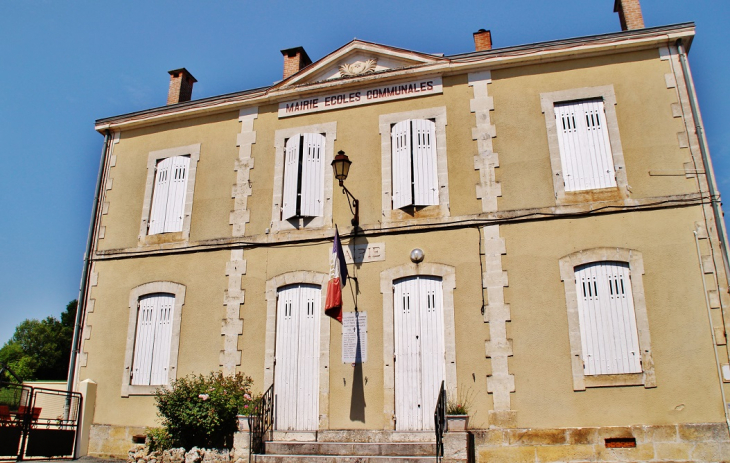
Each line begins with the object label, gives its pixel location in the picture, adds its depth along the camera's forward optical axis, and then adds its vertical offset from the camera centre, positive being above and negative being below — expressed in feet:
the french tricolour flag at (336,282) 29.86 +7.43
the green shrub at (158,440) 30.40 -0.14
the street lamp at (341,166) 30.86 +13.30
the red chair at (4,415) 30.68 +1.23
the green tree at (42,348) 147.95 +22.79
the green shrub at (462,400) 28.19 +1.56
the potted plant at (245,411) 27.96 +1.15
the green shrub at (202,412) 29.27 +1.17
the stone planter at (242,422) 27.99 +0.64
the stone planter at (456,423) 24.63 +0.44
